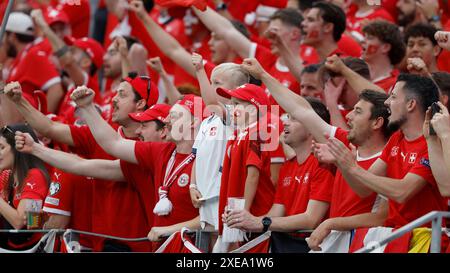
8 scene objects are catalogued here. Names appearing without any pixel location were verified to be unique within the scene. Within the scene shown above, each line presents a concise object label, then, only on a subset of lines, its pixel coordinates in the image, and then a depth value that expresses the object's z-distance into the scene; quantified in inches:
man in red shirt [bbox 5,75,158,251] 735.1
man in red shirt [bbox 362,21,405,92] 788.0
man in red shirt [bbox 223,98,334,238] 617.3
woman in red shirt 736.3
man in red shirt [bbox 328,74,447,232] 572.7
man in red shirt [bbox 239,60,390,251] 612.7
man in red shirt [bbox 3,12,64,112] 1003.9
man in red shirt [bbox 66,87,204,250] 681.0
